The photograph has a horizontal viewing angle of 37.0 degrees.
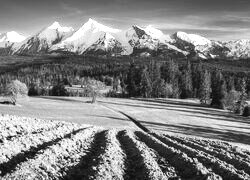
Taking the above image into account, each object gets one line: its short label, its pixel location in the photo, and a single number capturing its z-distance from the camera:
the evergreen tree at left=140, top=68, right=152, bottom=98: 193.75
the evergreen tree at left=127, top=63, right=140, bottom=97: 199.00
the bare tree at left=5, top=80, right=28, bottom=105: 114.31
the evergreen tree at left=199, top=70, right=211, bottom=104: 175.62
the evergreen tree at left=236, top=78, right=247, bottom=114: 145.70
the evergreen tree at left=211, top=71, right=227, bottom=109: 155.88
